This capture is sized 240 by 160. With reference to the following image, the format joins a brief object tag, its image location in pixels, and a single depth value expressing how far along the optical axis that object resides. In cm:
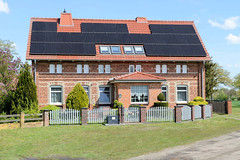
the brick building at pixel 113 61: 3089
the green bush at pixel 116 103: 2900
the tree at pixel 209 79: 4928
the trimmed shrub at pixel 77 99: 2639
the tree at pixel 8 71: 2690
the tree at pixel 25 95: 2345
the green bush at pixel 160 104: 2973
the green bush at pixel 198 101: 3171
